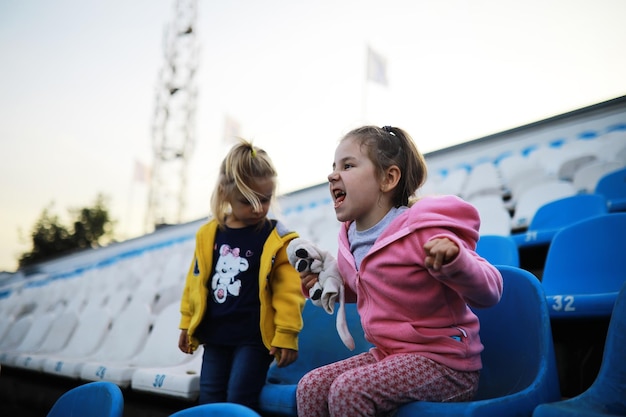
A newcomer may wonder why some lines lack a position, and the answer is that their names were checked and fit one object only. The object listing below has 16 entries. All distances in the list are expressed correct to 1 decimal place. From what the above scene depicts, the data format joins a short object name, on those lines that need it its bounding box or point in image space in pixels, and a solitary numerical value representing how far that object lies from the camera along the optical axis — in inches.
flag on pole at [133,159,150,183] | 440.5
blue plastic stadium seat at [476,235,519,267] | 68.4
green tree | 881.5
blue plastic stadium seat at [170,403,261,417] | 25.6
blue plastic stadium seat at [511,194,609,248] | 83.5
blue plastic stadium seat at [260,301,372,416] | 59.1
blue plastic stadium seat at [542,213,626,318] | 51.2
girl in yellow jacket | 56.9
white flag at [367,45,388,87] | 253.4
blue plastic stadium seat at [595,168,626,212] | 99.6
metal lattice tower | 503.2
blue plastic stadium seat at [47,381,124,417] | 34.2
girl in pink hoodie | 35.3
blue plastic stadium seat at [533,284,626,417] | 30.4
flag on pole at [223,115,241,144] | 279.9
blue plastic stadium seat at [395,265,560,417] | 33.2
